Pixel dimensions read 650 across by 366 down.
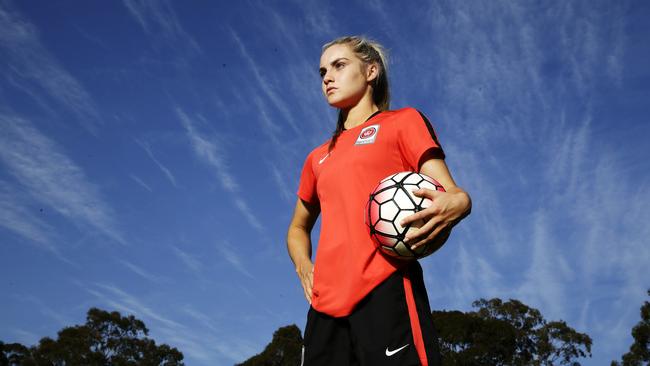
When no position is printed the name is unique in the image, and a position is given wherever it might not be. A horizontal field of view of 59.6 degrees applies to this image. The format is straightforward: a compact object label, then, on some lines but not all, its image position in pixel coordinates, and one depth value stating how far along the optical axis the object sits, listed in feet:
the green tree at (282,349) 134.51
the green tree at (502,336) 124.98
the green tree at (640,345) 98.78
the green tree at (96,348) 111.34
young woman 9.23
